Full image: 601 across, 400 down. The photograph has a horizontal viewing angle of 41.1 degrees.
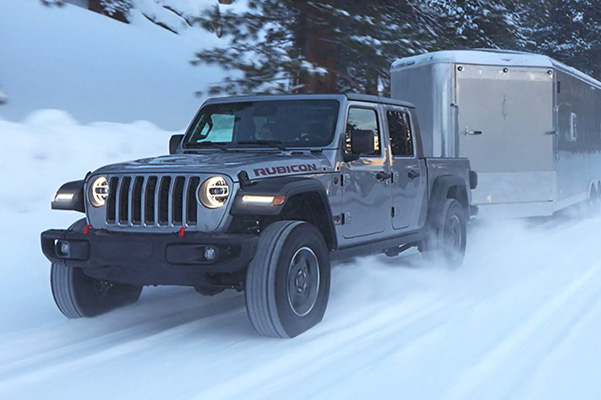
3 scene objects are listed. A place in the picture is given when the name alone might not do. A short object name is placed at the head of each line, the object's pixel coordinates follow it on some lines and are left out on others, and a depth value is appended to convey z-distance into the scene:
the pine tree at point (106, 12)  27.26
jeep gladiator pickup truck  5.47
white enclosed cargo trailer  11.34
